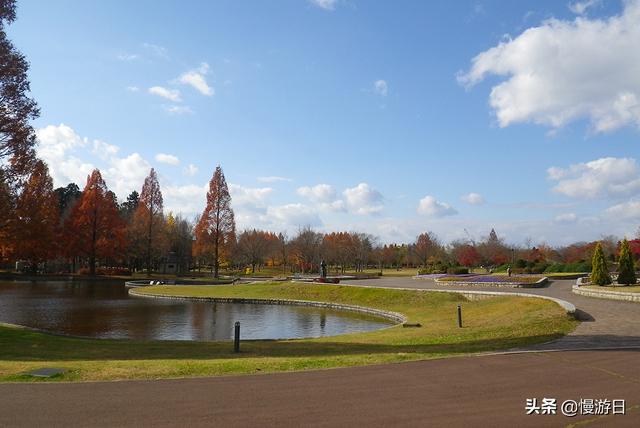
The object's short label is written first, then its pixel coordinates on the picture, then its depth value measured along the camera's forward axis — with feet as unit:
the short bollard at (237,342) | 48.86
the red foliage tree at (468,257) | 272.72
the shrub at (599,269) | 98.43
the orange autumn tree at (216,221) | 214.28
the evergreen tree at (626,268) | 94.58
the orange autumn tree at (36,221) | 86.61
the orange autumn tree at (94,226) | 216.95
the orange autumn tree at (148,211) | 233.14
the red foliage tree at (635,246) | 168.89
